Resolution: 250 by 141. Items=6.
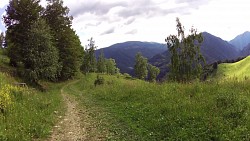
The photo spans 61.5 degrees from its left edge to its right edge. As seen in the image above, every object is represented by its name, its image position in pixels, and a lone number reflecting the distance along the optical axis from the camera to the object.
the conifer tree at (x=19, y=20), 31.94
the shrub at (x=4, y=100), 10.88
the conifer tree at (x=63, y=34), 41.52
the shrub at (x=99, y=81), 35.05
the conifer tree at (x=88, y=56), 72.19
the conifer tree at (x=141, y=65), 99.17
